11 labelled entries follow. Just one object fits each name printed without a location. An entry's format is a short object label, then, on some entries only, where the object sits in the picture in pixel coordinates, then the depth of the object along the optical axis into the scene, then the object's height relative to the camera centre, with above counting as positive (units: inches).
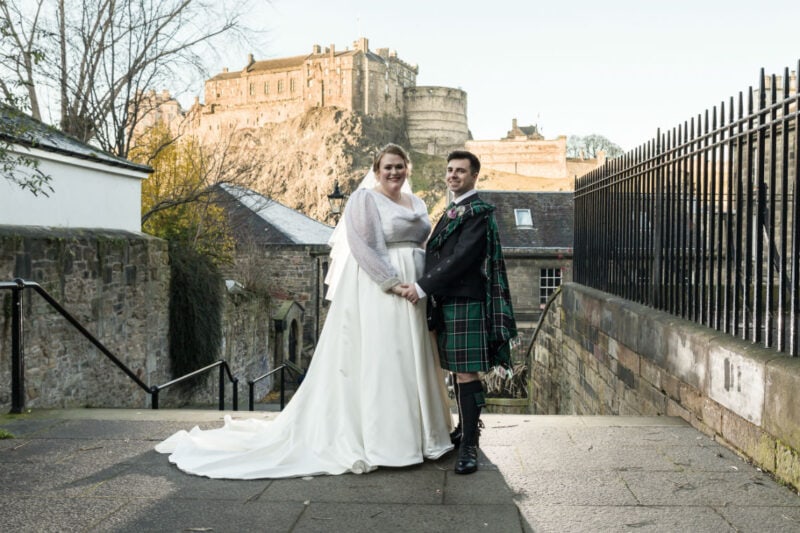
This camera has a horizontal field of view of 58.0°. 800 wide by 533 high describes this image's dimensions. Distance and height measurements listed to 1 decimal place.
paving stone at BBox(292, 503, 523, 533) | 118.3 -44.0
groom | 157.2 -7.1
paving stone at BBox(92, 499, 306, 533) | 119.1 -44.0
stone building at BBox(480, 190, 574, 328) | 1138.0 +15.1
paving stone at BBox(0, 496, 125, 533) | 119.5 -44.0
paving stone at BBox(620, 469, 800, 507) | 130.0 -43.5
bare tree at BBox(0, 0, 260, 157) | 732.0 +204.3
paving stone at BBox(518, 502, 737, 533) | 117.2 -43.6
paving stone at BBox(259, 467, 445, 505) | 134.1 -44.2
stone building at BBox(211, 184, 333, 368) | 973.8 -5.8
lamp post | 617.0 +50.5
